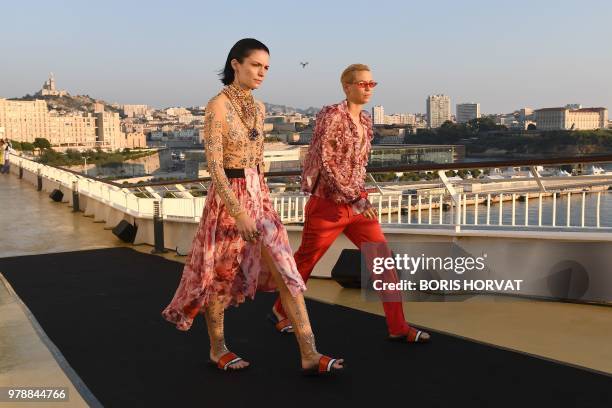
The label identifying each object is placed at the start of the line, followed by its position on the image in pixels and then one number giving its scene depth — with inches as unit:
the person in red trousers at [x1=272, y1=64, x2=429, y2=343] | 130.6
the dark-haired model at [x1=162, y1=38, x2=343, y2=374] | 109.1
